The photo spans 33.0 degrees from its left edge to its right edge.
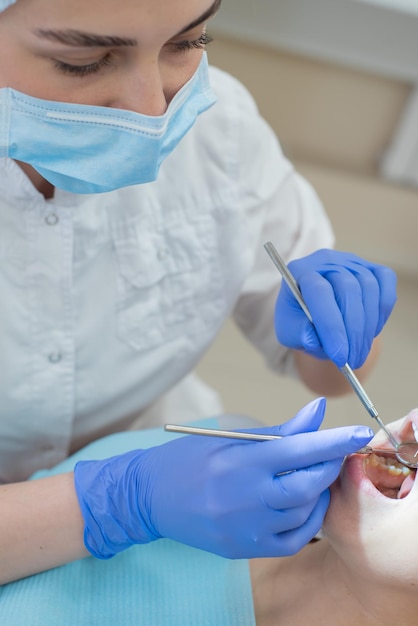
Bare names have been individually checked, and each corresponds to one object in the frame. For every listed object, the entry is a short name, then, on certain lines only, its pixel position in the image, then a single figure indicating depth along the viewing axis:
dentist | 0.90
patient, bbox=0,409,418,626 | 0.97
